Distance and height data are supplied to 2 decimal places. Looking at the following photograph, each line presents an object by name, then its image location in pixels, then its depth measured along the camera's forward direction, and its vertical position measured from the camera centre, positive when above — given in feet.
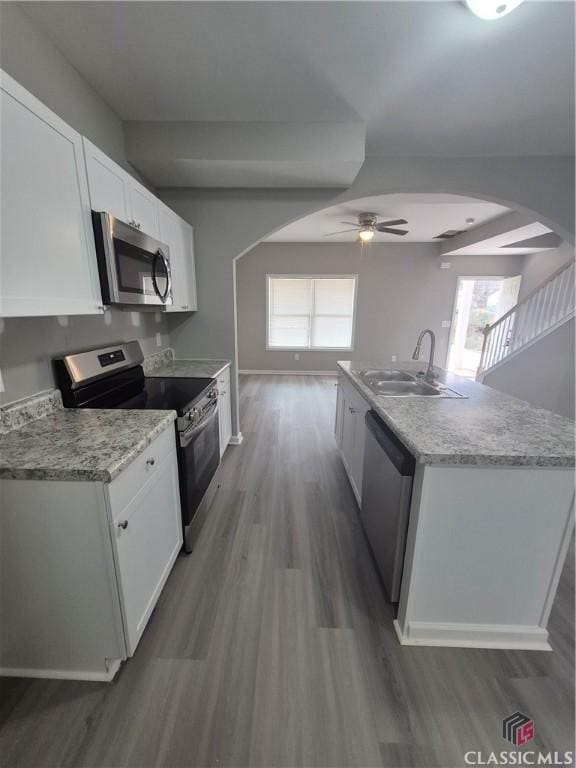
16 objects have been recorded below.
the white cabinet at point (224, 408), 8.59 -2.93
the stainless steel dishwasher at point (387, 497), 4.22 -2.86
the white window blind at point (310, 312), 20.57 +0.19
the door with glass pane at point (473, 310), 20.61 +0.56
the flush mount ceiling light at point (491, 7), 3.99 +4.21
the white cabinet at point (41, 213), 3.21 +1.16
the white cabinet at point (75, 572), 3.26 -3.09
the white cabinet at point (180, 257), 7.42 +1.50
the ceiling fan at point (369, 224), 13.61 +4.17
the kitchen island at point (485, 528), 3.73 -2.72
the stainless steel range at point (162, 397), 5.15 -1.67
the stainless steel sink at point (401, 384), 6.59 -1.62
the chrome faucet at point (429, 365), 6.94 -1.24
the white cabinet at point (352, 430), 6.83 -3.01
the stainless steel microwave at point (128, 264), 4.69 +0.84
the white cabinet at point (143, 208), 5.81 +2.12
